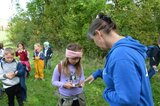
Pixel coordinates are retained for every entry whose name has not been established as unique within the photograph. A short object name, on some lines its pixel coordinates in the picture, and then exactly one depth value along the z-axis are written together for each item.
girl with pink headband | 2.06
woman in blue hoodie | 1.04
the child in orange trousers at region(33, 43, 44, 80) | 4.61
